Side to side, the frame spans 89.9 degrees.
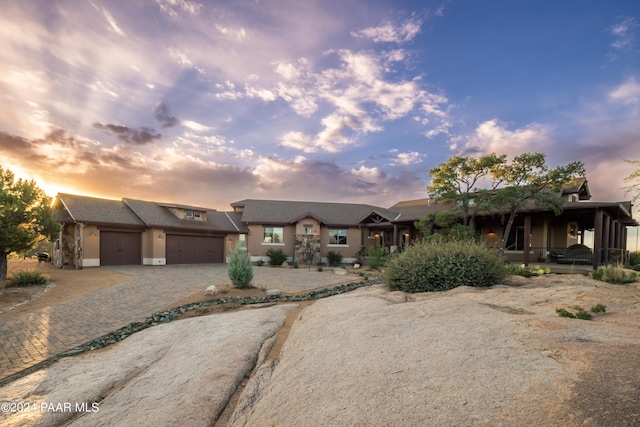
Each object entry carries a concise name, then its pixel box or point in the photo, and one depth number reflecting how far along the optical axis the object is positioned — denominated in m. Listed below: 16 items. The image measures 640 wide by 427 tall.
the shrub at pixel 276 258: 24.68
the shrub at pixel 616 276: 9.67
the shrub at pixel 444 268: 8.56
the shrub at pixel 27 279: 13.49
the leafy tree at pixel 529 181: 15.39
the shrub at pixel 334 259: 26.53
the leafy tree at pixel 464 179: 17.22
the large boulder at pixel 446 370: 2.47
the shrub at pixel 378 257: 20.75
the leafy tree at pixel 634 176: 8.87
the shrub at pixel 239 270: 12.41
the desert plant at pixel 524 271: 11.89
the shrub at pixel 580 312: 4.88
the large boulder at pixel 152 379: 3.67
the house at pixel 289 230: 18.27
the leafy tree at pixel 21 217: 13.35
